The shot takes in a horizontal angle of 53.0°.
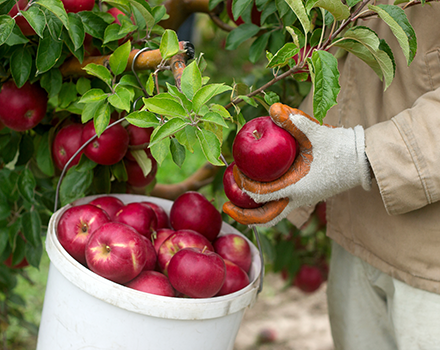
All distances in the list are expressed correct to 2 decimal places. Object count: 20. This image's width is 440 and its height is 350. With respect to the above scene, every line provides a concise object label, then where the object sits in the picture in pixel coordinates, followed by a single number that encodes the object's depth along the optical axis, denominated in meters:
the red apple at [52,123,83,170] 1.22
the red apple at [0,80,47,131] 1.21
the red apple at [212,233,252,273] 1.16
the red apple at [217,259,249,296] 1.08
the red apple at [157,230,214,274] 1.11
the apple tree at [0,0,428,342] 0.86
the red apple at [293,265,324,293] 2.38
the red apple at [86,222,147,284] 0.98
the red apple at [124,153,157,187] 1.29
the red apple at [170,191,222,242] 1.23
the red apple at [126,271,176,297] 1.00
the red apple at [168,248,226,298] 0.98
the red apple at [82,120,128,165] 1.14
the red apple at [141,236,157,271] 1.09
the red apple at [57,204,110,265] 1.07
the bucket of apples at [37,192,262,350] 0.92
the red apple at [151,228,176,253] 1.19
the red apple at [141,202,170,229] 1.30
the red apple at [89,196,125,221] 1.20
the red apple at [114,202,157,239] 1.14
